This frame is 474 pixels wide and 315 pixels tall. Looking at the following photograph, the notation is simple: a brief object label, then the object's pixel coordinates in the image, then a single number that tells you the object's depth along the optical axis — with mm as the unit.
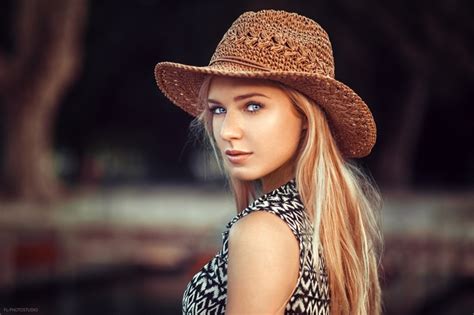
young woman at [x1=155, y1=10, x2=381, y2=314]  2295
